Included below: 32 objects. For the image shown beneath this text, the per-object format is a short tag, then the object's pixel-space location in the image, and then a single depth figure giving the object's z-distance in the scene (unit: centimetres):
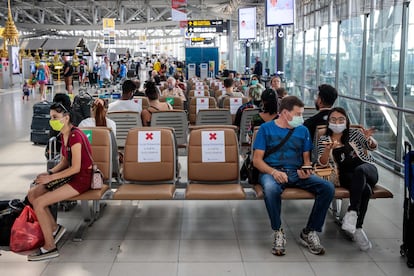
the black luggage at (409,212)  412
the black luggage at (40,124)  988
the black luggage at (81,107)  732
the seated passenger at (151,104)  743
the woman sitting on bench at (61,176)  434
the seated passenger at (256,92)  791
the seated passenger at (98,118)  582
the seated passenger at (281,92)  790
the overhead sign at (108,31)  3051
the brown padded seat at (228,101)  914
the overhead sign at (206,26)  2812
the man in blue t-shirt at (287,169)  441
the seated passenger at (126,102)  777
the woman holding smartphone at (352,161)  447
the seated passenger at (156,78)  1697
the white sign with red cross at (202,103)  930
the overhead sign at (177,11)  2155
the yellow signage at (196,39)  3284
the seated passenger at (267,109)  554
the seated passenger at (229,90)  1034
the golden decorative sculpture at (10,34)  3058
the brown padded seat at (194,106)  930
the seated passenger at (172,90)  1150
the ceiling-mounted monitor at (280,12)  1322
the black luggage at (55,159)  523
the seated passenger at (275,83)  916
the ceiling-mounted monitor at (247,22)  2138
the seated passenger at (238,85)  1391
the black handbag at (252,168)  467
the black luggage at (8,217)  443
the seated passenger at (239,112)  725
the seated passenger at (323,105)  543
